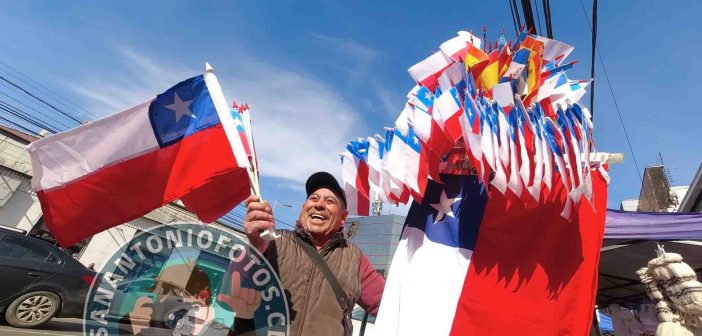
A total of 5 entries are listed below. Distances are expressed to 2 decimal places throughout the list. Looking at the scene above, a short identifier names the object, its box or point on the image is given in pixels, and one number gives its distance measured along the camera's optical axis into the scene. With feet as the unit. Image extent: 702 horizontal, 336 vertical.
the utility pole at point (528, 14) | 13.02
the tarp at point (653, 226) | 10.57
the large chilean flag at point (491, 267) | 6.27
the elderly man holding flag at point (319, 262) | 6.07
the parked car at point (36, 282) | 17.70
